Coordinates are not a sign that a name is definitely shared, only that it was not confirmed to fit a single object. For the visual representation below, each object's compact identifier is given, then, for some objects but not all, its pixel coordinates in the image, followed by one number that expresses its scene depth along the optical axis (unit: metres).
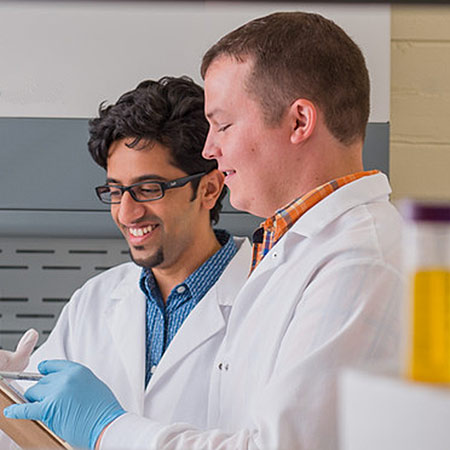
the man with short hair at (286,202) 1.32
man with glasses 1.70
